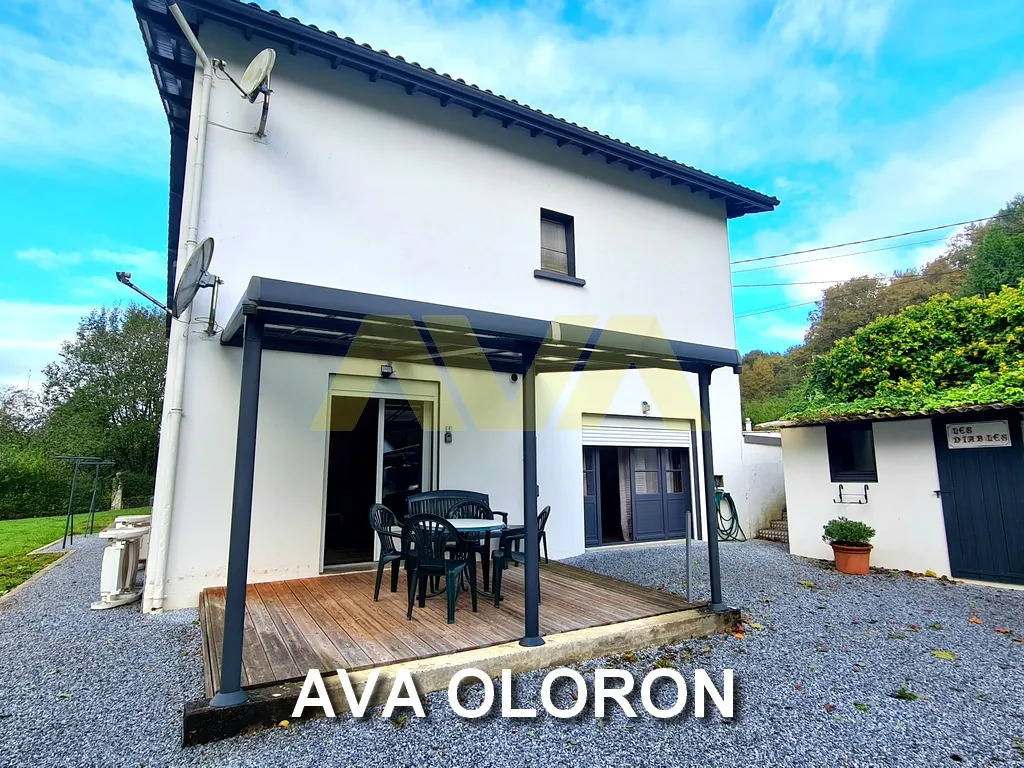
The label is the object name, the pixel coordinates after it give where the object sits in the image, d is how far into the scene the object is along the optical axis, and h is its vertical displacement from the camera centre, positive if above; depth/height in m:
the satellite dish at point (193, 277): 4.32 +1.63
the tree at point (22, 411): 21.20 +2.22
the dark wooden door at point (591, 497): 8.58 -0.59
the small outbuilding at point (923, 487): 6.43 -0.37
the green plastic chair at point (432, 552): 4.19 -0.76
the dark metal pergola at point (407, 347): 3.04 +1.01
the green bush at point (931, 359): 7.38 +1.62
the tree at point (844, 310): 24.44 +7.33
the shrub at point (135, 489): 17.83 -0.90
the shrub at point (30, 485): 14.61 -0.62
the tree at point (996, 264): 16.05 +6.34
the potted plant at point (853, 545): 7.13 -1.18
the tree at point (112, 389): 18.75 +2.89
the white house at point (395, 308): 5.07 +2.12
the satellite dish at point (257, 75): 5.16 +3.99
